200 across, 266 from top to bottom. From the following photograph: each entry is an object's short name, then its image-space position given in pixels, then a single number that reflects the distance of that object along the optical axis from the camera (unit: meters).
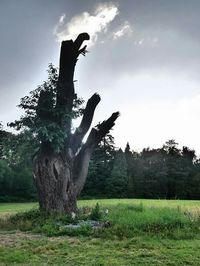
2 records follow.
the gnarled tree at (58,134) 10.02
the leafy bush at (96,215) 8.68
